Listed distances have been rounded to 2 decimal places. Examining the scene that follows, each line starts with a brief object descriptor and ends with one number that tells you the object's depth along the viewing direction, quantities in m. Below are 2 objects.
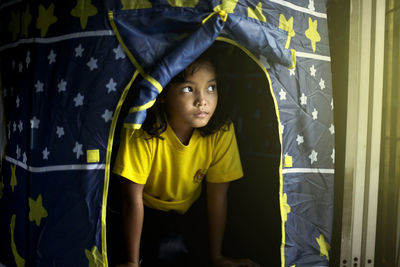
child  1.27
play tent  1.13
